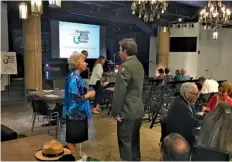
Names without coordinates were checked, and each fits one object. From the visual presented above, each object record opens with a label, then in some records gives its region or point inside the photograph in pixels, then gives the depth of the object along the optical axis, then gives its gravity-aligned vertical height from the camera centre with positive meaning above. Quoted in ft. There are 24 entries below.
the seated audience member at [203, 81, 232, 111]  11.19 -1.38
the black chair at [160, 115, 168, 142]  8.61 -2.32
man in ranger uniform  8.29 -1.27
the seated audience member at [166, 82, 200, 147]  8.21 -1.95
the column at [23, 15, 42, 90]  24.54 +0.58
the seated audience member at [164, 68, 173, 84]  26.54 -1.96
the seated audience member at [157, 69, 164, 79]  26.62 -1.52
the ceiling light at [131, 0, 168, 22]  15.46 +3.25
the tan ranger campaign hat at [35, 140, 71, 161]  6.44 -2.41
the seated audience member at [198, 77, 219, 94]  17.29 -1.84
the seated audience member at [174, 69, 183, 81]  25.79 -1.81
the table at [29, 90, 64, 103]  14.41 -2.23
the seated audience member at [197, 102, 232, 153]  7.81 -2.21
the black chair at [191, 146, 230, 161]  7.30 -2.80
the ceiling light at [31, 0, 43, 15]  14.02 +2.94
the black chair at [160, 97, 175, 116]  15.98 -2.63
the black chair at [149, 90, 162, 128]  17.03 -3.03
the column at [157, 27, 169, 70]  36.24 +1.54
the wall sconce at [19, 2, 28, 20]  18.49 +3.56
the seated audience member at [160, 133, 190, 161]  4.37 -1.57
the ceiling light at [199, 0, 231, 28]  19.53 +3.73
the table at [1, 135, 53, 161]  6.54 -2.54
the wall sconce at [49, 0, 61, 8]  12.29 +2.71
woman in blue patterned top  9.72 -1.65
